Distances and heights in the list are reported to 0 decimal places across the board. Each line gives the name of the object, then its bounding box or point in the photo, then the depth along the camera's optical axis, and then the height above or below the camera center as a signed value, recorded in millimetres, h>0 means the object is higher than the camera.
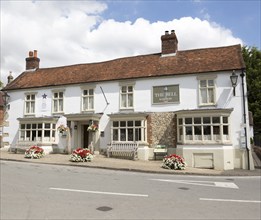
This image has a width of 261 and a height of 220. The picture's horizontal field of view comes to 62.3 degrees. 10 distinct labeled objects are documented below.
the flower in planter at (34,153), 14989 -1304
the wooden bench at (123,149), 15321 -1093
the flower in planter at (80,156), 13306 -1352
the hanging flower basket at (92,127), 16009 +511
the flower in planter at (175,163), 11911 -1623
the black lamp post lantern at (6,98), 19515 +3285
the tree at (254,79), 26046 +6551
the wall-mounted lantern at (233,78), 13908 +3547
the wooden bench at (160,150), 15050 -1138
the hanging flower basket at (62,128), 17114 +478
